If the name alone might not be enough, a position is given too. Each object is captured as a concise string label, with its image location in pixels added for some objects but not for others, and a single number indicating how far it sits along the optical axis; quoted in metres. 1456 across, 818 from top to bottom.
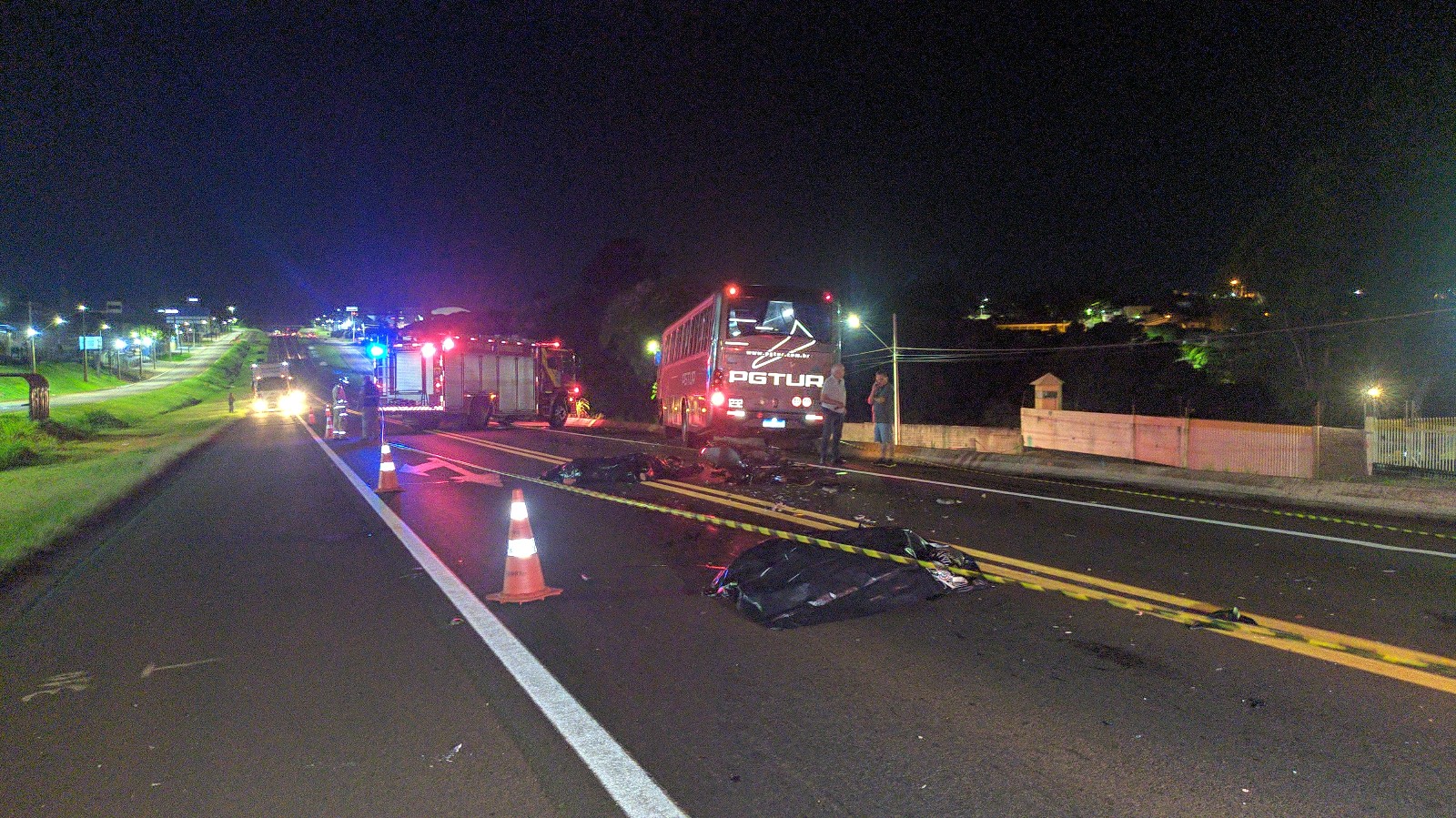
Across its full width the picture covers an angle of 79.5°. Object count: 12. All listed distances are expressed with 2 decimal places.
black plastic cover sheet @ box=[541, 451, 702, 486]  14.76
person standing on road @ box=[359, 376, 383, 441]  24.61
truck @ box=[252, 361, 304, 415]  47.09
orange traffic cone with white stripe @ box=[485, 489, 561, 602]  7.05
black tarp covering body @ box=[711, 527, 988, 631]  6.46
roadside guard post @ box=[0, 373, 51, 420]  26.75
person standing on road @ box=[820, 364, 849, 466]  16.53
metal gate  17.22
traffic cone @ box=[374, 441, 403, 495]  13.77
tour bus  19.31
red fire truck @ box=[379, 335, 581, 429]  29.05
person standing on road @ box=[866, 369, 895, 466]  18.58
